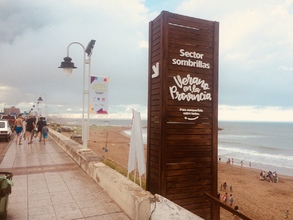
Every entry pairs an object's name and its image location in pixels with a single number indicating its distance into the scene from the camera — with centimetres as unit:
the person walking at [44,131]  1480
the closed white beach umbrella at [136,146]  512
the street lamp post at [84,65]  906
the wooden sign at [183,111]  463
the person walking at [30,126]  1366
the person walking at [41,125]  1470
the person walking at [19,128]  1366
